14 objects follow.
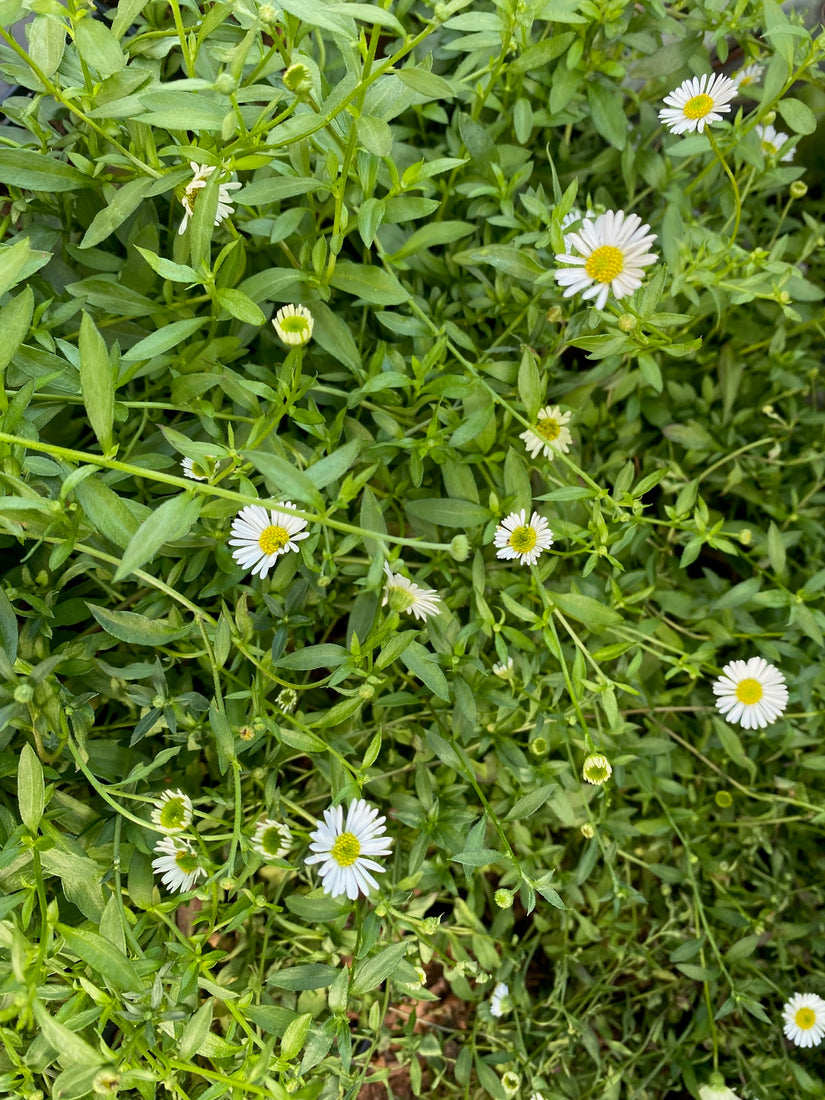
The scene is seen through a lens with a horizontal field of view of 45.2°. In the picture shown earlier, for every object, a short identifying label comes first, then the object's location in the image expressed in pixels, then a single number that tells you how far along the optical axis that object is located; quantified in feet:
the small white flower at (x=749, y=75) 0.90
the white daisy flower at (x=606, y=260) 0.70
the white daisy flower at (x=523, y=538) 0.77
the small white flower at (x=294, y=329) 0.67
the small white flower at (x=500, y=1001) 0.95
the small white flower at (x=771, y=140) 0.94
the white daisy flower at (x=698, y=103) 0.76
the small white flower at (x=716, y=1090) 0.93
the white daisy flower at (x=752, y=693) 0.90
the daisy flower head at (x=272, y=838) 0.75
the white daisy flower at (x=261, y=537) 0.72
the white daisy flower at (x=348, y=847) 0.71
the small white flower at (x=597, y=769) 0.75
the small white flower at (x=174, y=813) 0.71
